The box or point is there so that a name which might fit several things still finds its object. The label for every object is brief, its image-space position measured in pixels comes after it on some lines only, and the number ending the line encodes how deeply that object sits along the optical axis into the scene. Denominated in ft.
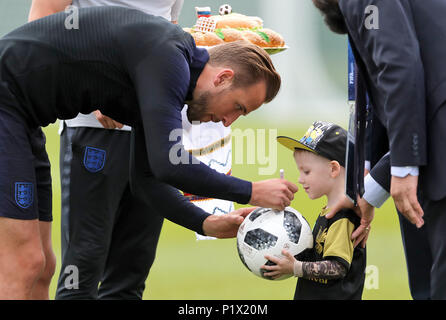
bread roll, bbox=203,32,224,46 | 30.68
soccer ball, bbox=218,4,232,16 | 36.99
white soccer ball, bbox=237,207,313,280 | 21.85
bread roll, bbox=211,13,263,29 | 33.94
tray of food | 30.91
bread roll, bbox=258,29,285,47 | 32.04
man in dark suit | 18.33
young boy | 22.21
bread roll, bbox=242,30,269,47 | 31.55
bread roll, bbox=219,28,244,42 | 31.63
